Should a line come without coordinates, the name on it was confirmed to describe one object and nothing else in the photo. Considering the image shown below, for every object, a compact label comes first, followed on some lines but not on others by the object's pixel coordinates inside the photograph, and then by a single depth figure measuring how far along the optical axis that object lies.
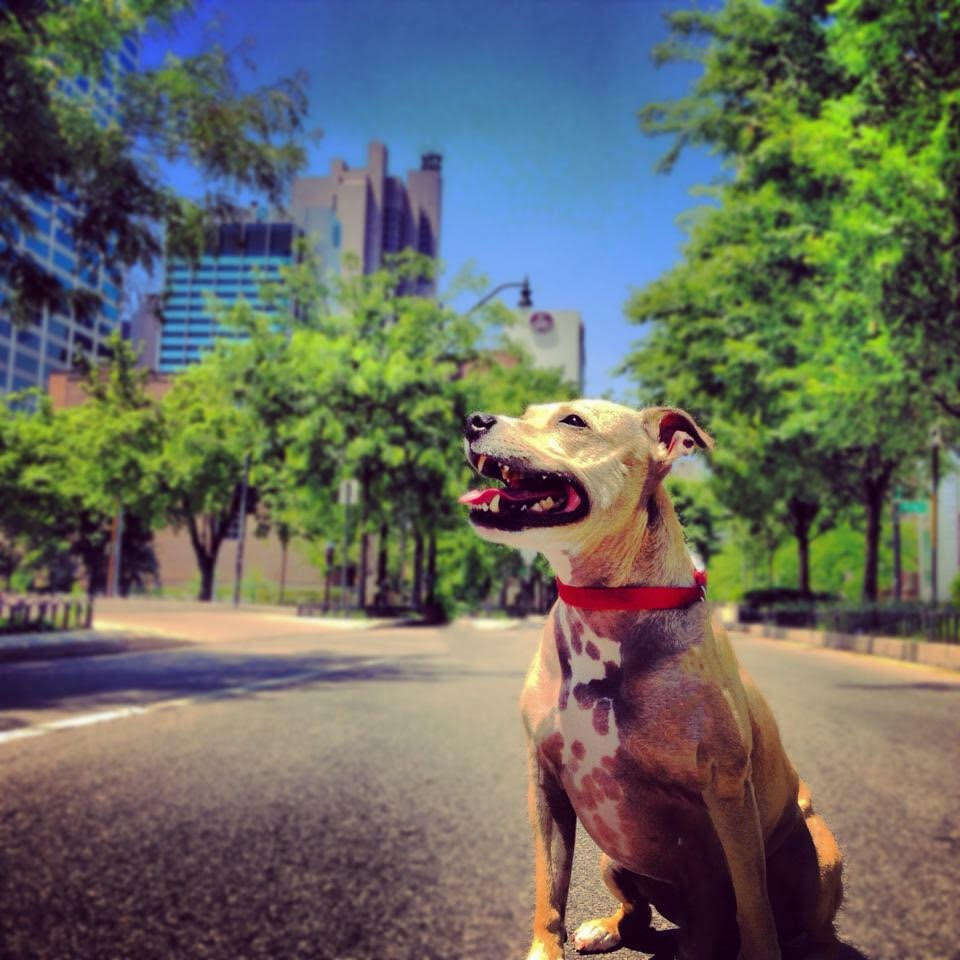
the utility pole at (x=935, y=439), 13.32
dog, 0.70
